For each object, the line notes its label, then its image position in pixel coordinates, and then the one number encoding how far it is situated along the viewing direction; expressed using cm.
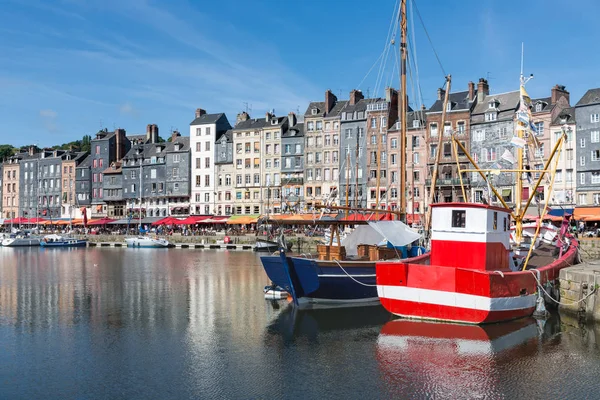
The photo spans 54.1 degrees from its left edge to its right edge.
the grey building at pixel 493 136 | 6938
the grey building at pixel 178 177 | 9650
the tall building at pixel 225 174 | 9350
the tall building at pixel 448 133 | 7225
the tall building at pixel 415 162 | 7626
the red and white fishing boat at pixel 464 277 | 2255
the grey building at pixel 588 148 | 6375
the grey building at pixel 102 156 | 10656
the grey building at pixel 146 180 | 9950
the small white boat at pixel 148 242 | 8144
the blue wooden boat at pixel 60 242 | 8454
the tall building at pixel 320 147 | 8438
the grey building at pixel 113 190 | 10381
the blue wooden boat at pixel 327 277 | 2695
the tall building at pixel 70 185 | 10928
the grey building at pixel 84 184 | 10769
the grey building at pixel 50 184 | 11244
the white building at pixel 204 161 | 9494
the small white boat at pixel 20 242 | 8762
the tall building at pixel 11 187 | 11988
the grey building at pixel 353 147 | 8175
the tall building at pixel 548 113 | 6638
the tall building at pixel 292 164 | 8650
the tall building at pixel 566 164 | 6500
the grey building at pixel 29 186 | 11588
